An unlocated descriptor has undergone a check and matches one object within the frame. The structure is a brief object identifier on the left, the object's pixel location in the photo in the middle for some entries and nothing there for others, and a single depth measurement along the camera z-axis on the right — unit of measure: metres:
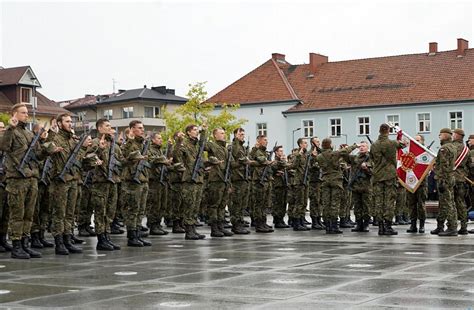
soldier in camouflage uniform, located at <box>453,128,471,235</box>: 15.44
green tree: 58.16
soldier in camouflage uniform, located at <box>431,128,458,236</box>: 15.10
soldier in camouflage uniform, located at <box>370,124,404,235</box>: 15.64
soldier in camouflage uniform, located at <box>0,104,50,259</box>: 11.36
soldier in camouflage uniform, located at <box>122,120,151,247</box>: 13.43
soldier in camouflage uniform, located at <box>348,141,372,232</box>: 17.16
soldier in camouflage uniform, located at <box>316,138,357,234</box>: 16.50
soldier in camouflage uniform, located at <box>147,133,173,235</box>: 16.44
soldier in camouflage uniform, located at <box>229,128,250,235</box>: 16.38
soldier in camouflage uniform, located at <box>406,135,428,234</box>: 16.38
